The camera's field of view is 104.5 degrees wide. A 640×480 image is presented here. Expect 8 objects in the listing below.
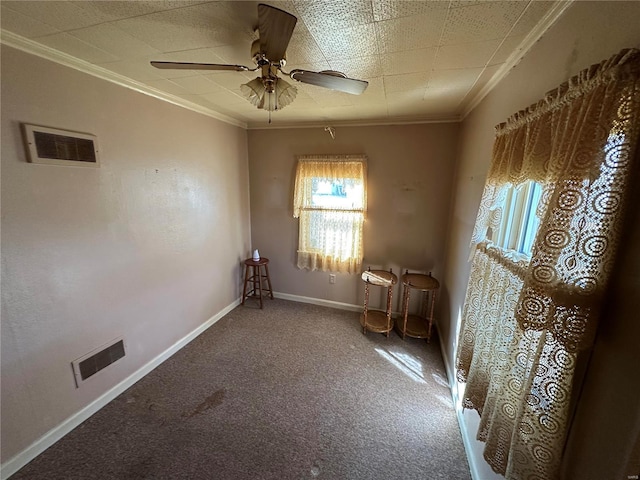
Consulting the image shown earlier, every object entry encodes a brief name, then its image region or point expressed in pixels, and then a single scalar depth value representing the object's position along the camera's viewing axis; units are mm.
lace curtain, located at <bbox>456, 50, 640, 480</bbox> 662
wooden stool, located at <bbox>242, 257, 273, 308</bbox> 3307
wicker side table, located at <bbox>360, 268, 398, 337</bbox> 2732
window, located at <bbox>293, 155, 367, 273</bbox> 2998
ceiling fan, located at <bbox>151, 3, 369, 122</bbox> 939
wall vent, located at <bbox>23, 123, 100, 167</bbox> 1403
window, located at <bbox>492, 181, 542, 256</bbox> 1222
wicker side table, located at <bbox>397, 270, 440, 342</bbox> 2598
